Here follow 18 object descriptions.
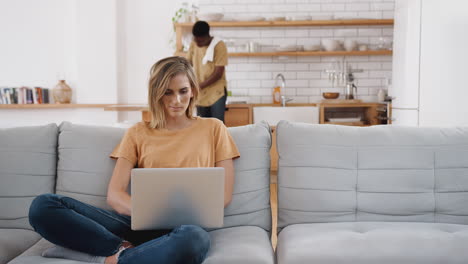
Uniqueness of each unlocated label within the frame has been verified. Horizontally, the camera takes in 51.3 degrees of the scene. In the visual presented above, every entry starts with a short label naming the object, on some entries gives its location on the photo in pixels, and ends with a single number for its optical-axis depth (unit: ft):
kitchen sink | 19.11
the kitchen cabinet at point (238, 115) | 18.88
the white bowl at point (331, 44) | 19.84
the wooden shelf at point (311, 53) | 19.66
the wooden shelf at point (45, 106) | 20.02
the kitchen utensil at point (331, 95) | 19.69
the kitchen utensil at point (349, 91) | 20.25
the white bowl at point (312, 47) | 20.08
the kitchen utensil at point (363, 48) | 19.87
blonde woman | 5.82
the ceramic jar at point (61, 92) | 20.10
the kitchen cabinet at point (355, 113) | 18.71
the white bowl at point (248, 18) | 20.08
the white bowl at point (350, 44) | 19.83
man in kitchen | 16.01
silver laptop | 5.57
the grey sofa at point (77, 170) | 7.33
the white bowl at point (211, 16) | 19.84
